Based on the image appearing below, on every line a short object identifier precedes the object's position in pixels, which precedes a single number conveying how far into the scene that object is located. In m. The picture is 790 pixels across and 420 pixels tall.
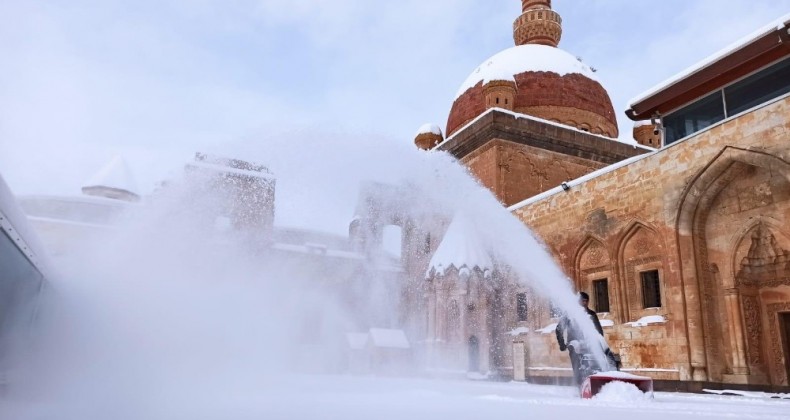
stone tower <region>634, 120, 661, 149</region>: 26.61
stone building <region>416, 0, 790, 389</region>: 11.38
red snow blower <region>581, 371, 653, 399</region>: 6.64
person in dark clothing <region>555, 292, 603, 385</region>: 7.65
